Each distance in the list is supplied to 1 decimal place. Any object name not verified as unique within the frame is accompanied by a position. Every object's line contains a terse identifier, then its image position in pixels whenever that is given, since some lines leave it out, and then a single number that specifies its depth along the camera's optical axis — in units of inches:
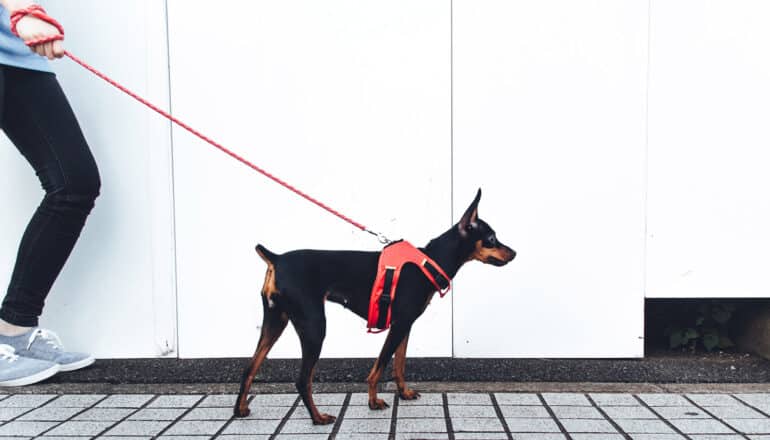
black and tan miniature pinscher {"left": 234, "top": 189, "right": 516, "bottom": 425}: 87.4
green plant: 125.3
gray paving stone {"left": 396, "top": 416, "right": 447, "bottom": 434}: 87.4
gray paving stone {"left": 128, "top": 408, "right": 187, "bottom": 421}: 94.2
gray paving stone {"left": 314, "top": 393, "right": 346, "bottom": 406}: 100.2
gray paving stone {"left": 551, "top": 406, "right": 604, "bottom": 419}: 92.7
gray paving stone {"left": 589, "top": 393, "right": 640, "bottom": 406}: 98.4
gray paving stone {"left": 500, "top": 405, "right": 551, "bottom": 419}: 93.1
